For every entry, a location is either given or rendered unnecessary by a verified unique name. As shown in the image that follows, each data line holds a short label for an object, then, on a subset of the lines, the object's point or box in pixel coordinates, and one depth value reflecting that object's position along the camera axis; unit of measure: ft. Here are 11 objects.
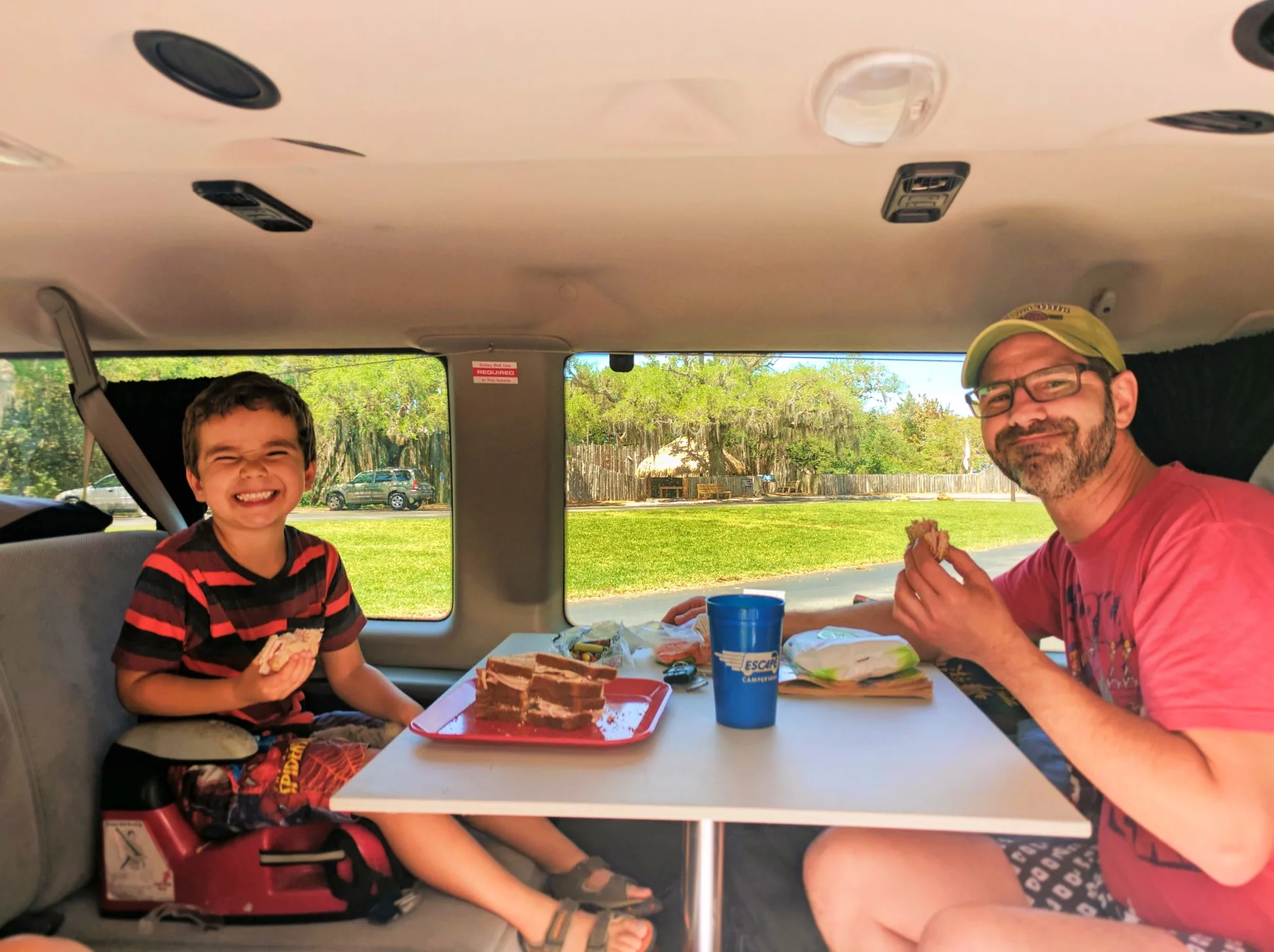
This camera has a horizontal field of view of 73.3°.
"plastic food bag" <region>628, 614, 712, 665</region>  6.88
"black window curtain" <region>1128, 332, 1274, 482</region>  7.61
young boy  5.85
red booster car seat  5.73
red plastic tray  5.04
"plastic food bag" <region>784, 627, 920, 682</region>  6.03
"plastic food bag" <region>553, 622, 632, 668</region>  6.93
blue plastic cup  5.10
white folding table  4.12
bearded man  4.29
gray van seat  5.51
